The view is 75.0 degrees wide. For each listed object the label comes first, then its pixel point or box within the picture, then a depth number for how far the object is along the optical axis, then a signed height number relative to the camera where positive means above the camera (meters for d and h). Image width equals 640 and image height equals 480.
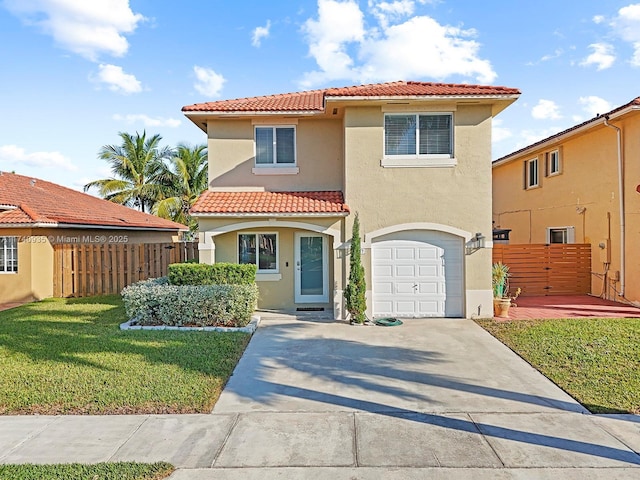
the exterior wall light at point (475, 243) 12.05 +0.03
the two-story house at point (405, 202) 12.13 +1.27
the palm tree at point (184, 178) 31.70 +5.29
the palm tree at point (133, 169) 31.27 +5.99
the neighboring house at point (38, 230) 15.35 +0.72
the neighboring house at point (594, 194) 13.52 +1.94
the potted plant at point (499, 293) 12.21 -1.49
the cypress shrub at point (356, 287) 11.77 -1.19
